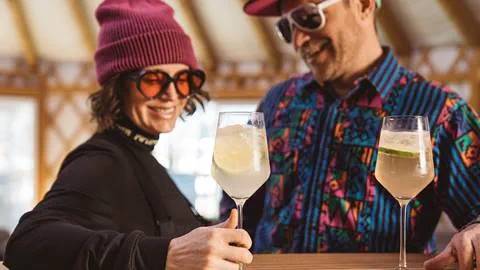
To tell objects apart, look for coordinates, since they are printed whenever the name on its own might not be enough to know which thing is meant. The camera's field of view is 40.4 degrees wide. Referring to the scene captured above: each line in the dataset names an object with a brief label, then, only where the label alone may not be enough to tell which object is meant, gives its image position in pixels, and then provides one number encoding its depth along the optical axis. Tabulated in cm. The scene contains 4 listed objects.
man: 137
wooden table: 110
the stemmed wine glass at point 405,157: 99
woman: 92
